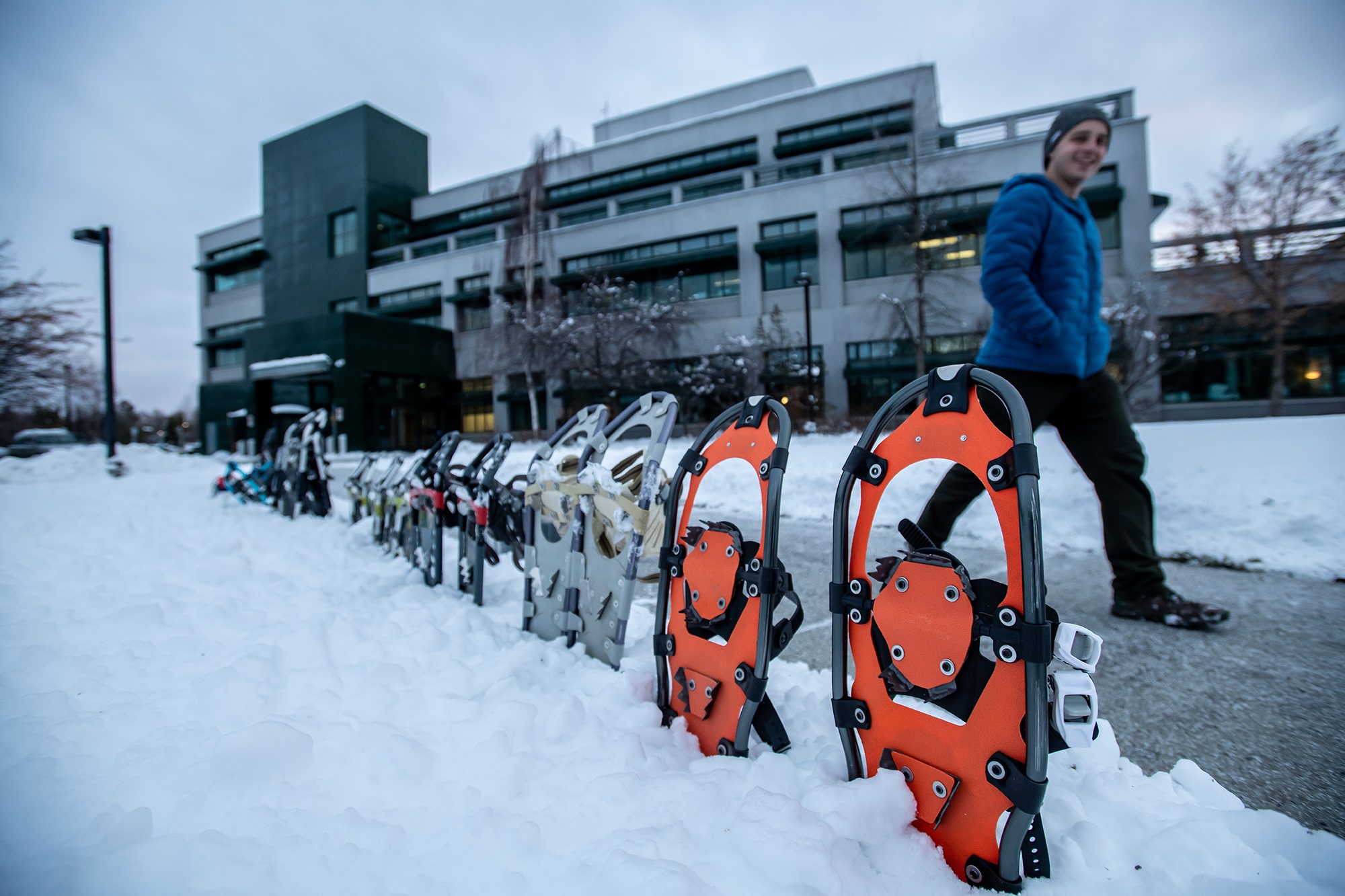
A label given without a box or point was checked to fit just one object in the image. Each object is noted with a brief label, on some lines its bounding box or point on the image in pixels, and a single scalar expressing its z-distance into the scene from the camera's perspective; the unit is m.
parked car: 19.34
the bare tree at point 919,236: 17.53
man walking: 2.43
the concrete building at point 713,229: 21.78
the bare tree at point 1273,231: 12.59
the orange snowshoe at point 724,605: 1.49
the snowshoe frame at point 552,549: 2.33
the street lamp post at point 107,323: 13.91
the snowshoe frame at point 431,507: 3.39
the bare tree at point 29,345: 10.47
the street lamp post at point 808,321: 15.34
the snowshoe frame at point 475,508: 3.05
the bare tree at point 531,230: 26.95
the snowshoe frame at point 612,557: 2.13
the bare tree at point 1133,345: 15.44
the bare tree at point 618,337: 22.50
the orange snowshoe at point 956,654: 1.04
